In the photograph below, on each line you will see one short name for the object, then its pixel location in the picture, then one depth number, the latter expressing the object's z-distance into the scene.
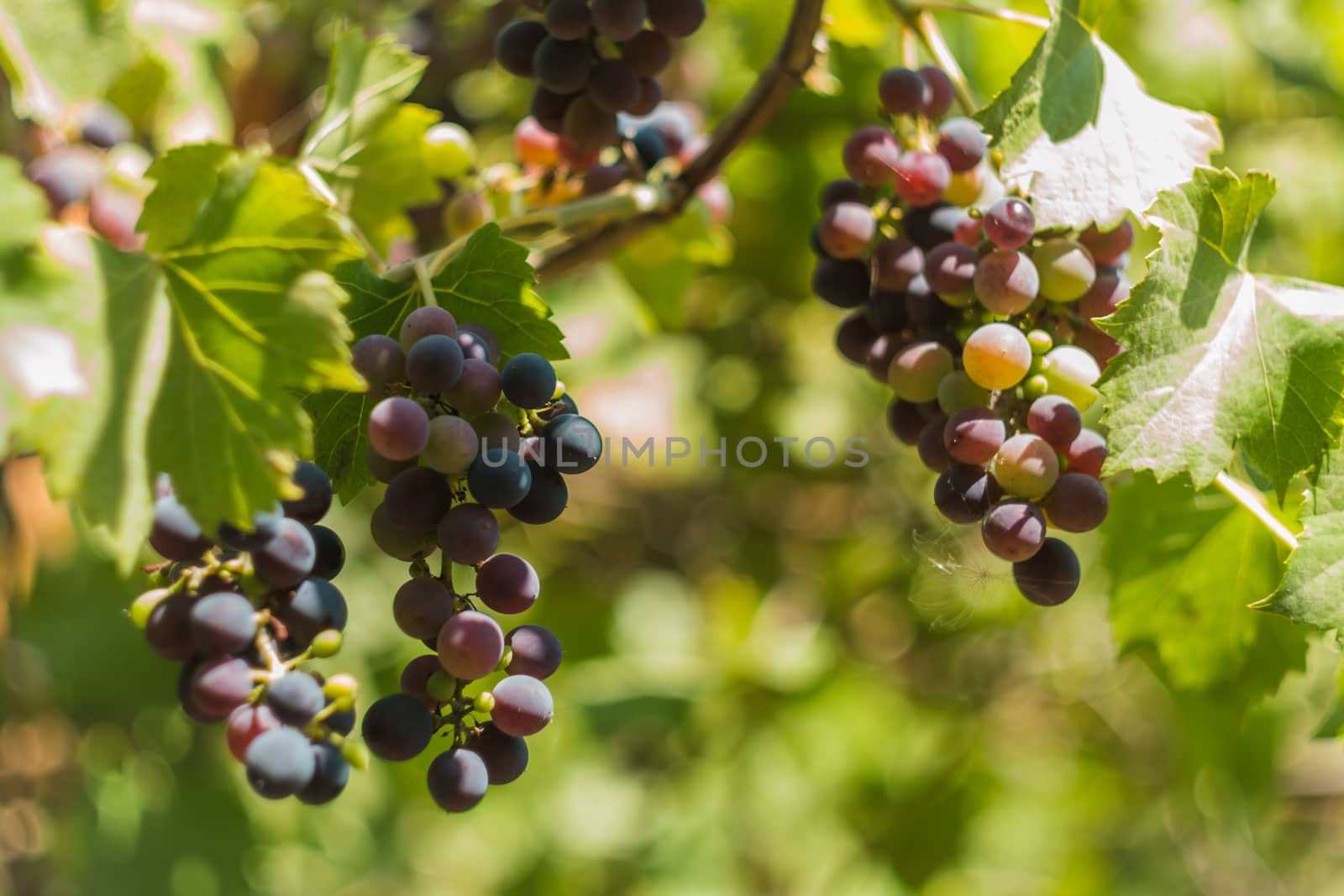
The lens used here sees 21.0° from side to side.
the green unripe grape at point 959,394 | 0.95
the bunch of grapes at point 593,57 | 0.98
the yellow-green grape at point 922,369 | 0.96
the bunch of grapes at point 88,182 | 1.09
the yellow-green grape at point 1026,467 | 0.93
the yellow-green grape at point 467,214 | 1.05
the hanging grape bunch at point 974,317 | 0.93
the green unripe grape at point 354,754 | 0.90
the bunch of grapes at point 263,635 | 0.89
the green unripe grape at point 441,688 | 0.91
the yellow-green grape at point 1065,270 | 0.95
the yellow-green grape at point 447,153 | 1.04
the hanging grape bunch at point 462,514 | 0.90
